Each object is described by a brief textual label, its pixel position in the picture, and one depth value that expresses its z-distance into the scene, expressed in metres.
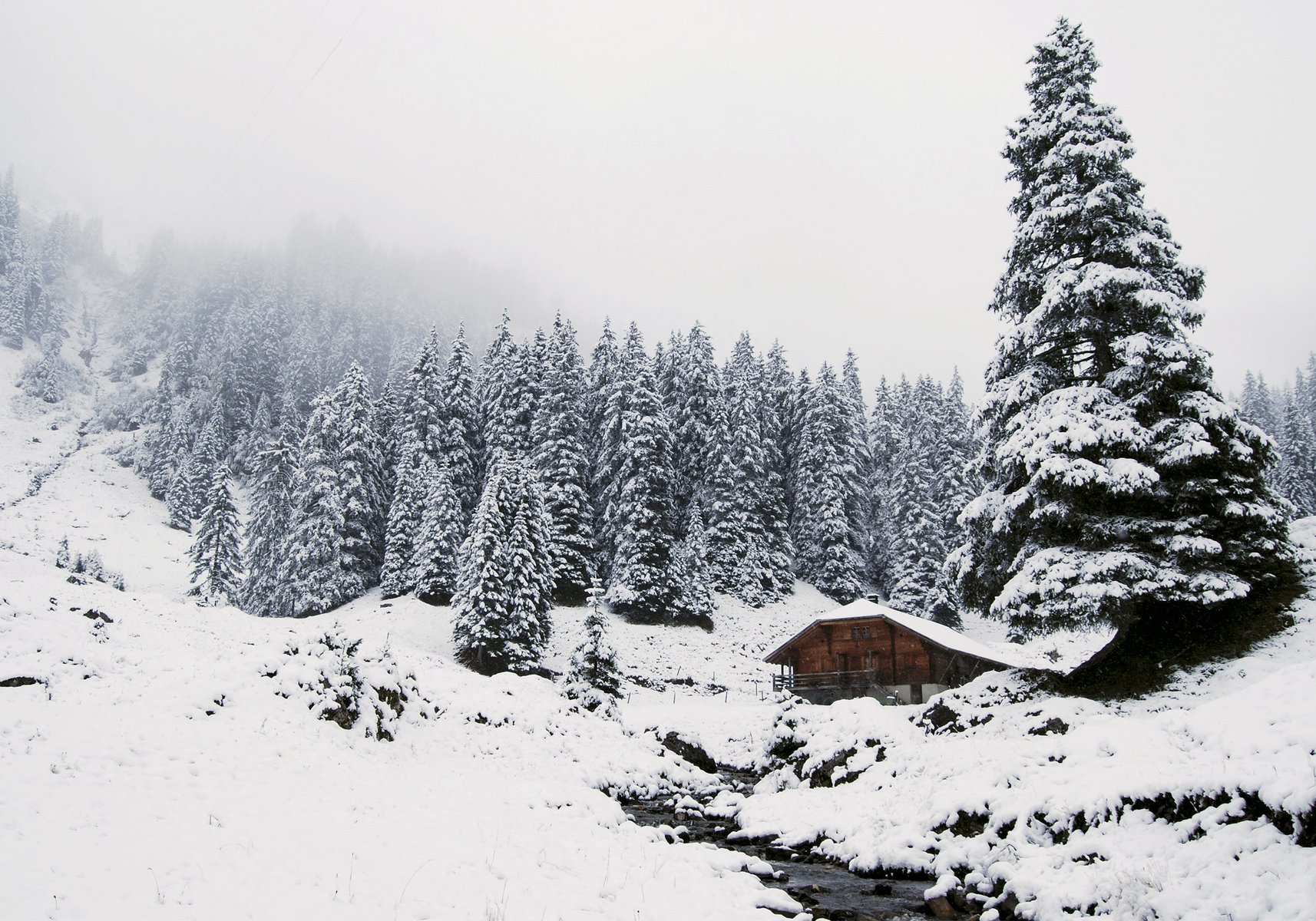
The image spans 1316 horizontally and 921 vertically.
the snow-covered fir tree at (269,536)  51.38
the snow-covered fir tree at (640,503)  49.03
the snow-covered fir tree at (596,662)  27.78
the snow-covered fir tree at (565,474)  50.16
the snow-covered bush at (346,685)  14.19
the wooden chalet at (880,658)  37.72
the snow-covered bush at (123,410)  94.56
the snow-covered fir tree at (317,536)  49.06
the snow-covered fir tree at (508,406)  55.19
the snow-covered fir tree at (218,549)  50.72
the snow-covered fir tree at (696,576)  49.59
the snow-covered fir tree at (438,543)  47.38
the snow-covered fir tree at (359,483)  52.12
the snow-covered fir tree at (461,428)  55.53
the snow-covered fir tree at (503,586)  38.66
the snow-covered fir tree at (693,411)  58.94
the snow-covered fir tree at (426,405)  54.78
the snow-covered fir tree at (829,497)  58.59
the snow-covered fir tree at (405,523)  49.62
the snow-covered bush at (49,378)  100.00
